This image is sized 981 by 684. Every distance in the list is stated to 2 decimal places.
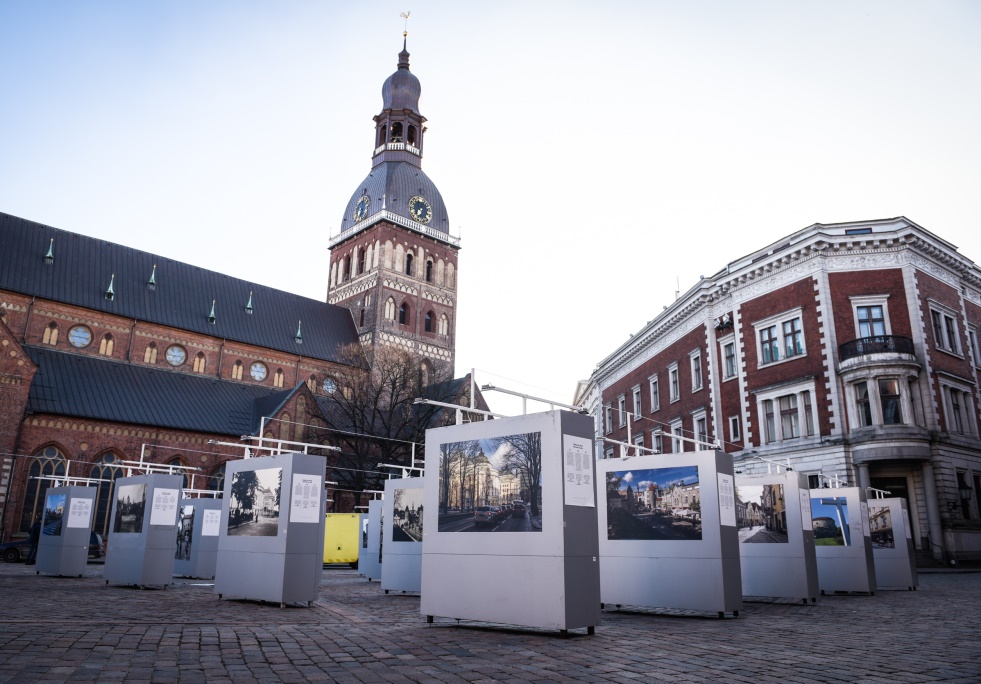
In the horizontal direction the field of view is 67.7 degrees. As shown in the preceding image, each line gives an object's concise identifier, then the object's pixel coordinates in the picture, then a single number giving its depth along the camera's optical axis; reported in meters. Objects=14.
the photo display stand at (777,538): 16.41
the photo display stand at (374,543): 24.44
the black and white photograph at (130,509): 19.61
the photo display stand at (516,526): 10.52
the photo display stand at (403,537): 18.52
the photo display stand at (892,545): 21.69
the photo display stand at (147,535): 19.09
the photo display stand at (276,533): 14.86
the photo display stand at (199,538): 25.89
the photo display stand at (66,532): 22.73
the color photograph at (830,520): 20.25
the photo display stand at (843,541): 19.86
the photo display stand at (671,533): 13.61
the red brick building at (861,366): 29.55
